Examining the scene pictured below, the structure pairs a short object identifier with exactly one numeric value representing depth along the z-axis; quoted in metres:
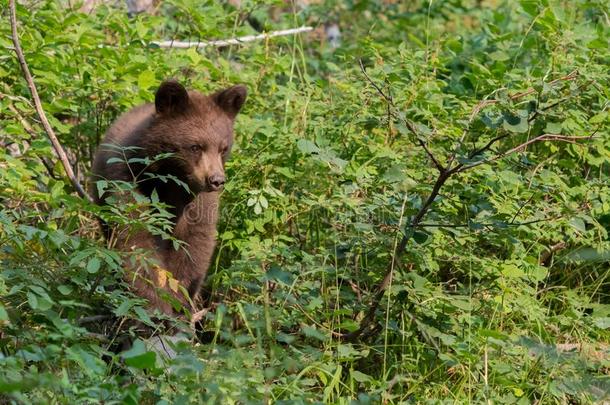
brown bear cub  13.66
